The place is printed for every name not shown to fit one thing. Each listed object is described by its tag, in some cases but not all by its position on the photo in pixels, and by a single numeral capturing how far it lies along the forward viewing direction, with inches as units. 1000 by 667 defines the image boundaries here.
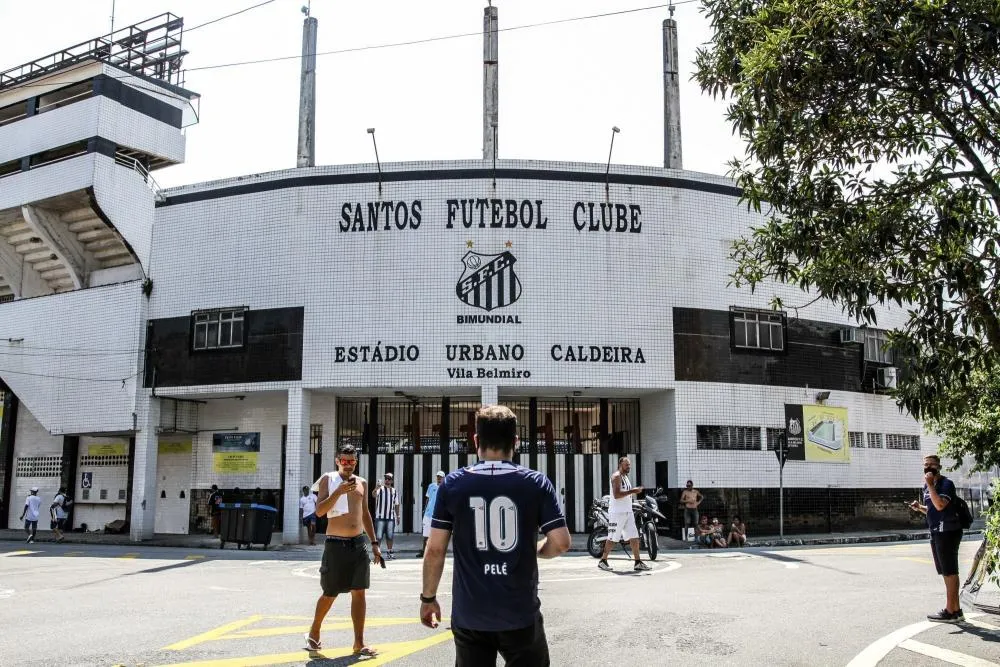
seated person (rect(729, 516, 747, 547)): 867.6
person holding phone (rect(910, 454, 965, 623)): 343.6
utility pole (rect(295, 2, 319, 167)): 1099.9
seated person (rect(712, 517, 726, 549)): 851.4
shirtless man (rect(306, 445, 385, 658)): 302.0
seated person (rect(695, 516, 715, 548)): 860.6
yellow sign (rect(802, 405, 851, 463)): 1015.6
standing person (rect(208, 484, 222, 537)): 1025.7
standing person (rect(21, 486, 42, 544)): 978.1
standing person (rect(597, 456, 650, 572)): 574.9
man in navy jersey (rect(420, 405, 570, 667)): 164.9
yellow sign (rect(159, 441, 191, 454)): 1121.4
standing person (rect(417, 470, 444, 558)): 643.6
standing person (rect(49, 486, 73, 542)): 1033.8
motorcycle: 660.1
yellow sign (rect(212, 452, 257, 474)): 1084.7
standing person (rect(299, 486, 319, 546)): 917.2
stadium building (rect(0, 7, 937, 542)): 947.3
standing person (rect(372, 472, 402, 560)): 722.2
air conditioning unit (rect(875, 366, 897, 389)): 1094.4
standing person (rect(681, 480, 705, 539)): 888.3
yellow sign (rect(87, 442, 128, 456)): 1170.6
